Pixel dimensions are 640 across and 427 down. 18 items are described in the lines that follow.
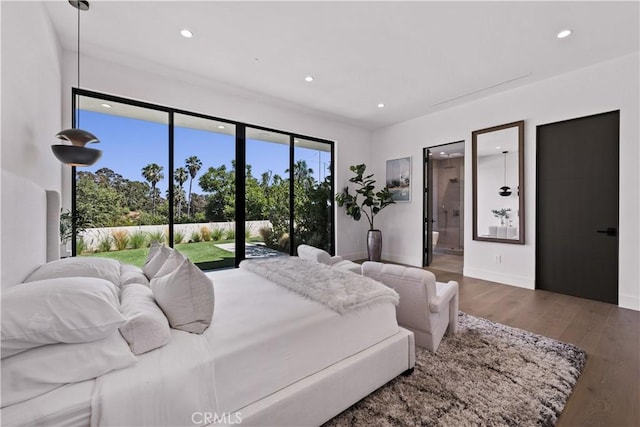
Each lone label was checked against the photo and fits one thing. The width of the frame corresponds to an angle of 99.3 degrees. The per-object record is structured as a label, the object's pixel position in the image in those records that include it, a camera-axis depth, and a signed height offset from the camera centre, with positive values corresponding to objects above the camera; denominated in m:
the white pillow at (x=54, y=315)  0.90 -0.37
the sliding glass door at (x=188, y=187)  3.35 +0.37
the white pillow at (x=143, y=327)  1.13 -0.49
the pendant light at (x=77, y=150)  1.94 +0.45
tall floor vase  5.52 -0.64
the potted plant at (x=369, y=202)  5.53 +0.21
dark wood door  3.36 +0.08
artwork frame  5.58 +0.71
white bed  0.95 -0.67
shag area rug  1.54 -1.15
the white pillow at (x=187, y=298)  1.33 -0.44
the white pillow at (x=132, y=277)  1.83 -0.46
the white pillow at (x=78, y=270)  1.60 -0.36
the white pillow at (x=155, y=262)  2.02 -0.38
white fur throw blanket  1.68 -0.51
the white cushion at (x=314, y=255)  2.91 -0.47
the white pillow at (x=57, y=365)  0.88 -0.54
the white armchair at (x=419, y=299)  2.07 -0.68
